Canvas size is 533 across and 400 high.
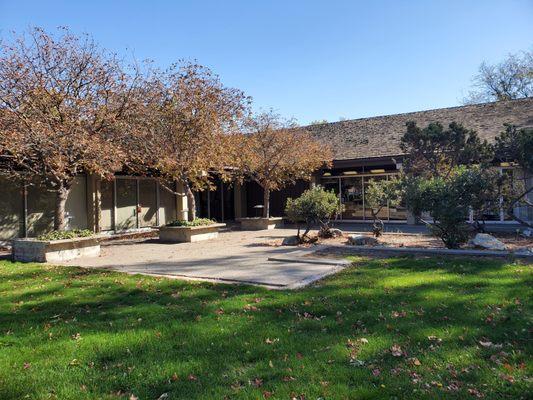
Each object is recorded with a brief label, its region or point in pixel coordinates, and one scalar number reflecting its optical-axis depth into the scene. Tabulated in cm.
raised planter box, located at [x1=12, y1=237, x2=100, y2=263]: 1023
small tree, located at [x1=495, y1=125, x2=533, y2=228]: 1038
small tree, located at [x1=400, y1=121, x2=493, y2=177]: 1294
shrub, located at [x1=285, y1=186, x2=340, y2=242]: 1216
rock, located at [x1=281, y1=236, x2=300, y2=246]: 1255
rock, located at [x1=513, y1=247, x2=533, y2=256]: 894
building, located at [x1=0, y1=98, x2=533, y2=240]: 1434
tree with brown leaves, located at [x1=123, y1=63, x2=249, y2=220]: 1364
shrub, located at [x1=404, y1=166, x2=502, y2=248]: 999
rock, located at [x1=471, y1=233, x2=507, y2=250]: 991
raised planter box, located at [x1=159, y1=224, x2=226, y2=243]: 1448
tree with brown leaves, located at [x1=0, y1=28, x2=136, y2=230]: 1009
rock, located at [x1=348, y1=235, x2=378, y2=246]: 1145
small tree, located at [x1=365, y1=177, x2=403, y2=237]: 1189
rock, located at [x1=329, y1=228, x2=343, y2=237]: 1368
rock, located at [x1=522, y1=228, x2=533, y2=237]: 1260
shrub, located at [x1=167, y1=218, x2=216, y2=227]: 1501
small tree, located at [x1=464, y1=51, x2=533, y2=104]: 3828
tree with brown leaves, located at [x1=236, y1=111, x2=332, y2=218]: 1855
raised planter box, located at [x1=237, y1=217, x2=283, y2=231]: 1919
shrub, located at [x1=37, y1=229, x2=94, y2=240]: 1071
